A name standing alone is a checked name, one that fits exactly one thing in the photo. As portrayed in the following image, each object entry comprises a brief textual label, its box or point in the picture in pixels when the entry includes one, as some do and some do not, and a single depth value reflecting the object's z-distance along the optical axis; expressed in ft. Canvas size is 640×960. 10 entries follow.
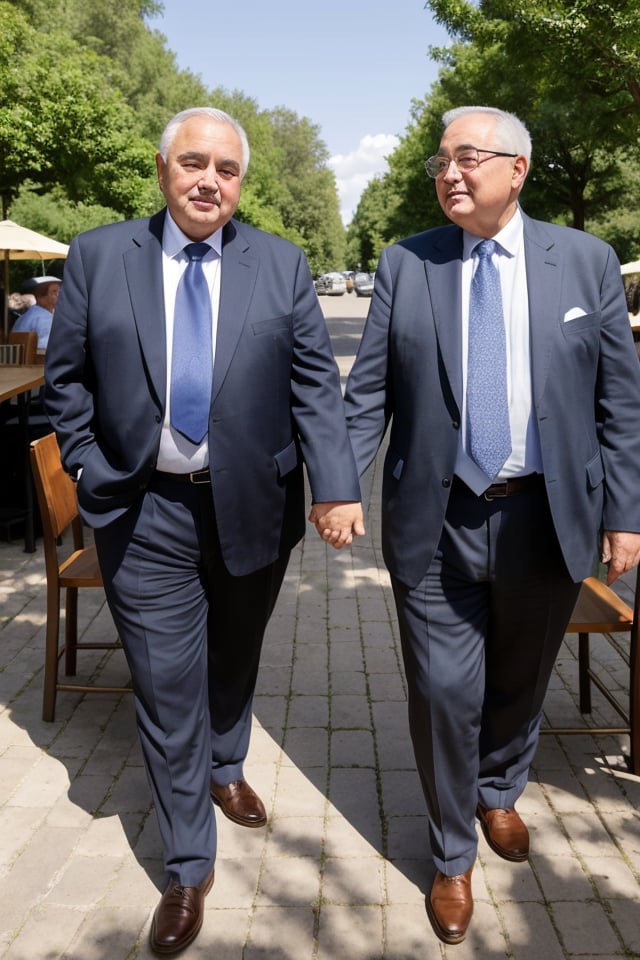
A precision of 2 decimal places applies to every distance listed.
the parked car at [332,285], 229.31
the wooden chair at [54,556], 12.84
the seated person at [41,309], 35.86
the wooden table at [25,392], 22.03
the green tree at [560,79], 37.99
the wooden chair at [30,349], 29.19
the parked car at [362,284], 219.00
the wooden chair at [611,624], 11.91
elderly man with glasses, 8.86
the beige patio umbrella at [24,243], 37.32
